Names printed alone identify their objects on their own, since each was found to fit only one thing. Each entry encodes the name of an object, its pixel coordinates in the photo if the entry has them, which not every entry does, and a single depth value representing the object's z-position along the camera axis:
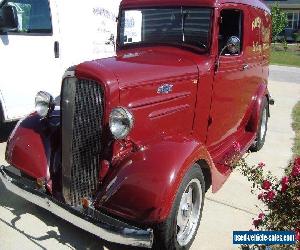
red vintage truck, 3.30
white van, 6.20
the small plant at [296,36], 34.59
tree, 30.97
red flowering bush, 3.29
